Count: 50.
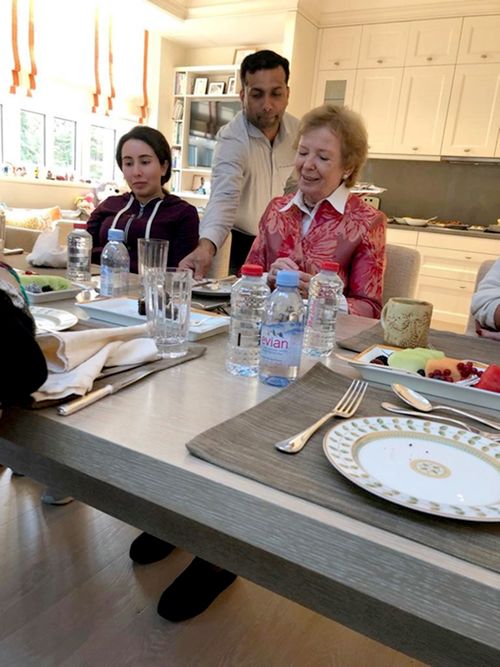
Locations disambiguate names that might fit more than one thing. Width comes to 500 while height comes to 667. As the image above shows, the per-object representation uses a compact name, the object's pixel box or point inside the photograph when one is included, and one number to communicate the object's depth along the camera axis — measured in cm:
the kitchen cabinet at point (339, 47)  452
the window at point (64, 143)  525
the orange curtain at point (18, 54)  440
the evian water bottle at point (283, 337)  72
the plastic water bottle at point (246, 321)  78
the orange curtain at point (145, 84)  549
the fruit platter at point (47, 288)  108
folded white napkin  60
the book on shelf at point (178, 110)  567
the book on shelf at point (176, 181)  580
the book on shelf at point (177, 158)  573
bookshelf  541
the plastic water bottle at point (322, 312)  92
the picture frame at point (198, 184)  581
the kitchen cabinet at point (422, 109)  430
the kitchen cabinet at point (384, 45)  436
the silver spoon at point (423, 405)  64
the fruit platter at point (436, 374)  72
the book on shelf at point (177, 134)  570
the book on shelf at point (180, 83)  559
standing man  193
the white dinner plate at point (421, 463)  44
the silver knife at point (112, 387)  57
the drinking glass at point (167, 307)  83
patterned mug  93
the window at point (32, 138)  495
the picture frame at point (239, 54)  539
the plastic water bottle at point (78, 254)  141
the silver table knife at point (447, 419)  58
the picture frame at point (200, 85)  551
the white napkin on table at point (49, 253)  151
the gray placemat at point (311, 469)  40
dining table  35
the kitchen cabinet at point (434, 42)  419
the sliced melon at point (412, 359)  79
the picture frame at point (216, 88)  541
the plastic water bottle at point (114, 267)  120
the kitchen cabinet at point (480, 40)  405
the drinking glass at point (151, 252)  113
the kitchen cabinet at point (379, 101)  447
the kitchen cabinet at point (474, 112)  415
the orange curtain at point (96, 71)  505
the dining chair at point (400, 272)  164
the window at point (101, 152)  567
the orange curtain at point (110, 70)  518
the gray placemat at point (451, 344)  95
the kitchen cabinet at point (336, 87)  462
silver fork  52
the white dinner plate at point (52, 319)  87
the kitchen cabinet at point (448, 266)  419
